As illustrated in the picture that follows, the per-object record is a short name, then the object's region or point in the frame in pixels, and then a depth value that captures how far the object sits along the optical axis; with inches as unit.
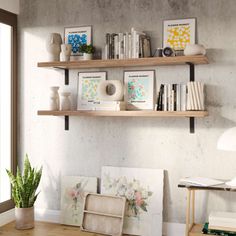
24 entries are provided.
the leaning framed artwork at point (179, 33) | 139.7
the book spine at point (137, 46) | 139.9
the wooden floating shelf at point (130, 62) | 132.0
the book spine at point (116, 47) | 143.6
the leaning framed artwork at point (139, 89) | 145.3
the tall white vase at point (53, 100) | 152.2
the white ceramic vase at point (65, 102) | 151.2
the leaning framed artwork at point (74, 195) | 154.2
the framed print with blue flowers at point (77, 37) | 153.3
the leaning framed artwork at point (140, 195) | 144.2
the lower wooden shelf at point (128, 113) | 131.6
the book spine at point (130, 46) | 141.1
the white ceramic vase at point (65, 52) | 149.2
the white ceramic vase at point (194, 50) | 131.0
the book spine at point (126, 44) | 141.6
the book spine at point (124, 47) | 142.1
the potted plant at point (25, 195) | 149.8
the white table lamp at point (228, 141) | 120.0
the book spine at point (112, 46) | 144.3
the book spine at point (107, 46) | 145.0
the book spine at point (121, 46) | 142.7
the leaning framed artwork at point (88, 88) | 152.7
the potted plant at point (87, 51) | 147.6
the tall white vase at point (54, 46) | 150.2
